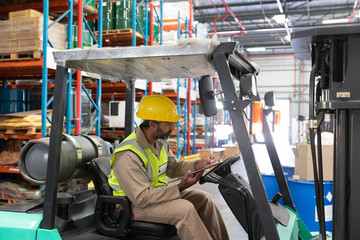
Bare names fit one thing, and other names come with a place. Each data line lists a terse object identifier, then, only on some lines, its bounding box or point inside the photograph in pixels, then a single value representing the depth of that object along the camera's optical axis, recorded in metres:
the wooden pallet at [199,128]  15.11
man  2.79
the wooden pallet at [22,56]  5.96
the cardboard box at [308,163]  5.09
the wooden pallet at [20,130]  5.94
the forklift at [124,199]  2.43
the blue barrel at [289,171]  6.26
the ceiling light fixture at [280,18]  17.08
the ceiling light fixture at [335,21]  17.69
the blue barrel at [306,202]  5.09
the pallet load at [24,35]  5.94
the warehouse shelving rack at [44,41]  5.77
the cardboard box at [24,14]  5.99
